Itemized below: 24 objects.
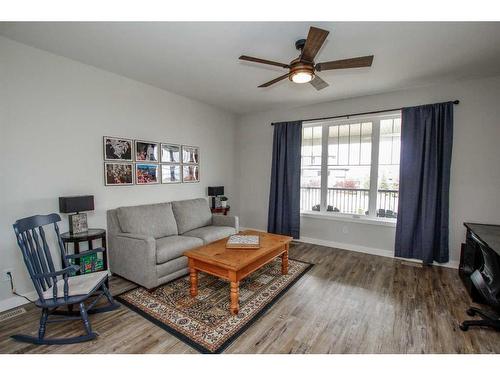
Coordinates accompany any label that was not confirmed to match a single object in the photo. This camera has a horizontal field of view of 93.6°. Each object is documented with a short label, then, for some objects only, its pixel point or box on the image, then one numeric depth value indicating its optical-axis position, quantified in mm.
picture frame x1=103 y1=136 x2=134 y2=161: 3148
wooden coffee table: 2264
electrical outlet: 2377
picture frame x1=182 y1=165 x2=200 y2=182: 4242
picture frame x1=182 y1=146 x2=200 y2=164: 4234
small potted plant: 4762
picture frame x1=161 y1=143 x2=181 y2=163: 3881
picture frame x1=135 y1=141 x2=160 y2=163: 3516
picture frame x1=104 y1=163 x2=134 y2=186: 3166
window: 3971
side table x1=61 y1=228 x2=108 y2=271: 2509
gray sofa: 2719
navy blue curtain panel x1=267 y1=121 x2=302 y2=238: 4605
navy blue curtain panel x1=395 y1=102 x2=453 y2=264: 3383
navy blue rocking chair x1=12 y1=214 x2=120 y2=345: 1857
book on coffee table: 2713
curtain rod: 3590
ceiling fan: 1895
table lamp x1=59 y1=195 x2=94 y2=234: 2588
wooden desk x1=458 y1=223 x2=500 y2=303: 2393
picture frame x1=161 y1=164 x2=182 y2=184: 3895
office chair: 1902
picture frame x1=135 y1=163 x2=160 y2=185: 3541
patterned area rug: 1976
